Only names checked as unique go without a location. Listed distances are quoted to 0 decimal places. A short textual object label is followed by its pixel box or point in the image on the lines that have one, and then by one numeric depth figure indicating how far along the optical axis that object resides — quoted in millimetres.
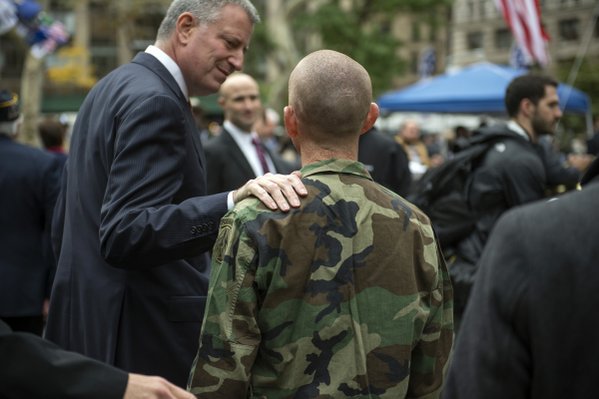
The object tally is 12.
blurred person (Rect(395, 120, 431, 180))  13180
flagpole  11816
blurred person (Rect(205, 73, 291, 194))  6441
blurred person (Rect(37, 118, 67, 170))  8023
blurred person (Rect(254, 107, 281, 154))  10820
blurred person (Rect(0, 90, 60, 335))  5430
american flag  11000
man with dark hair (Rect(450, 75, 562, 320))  5457
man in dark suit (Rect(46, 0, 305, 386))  2859
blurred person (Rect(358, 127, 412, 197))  7500
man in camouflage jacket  2496
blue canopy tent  14599
